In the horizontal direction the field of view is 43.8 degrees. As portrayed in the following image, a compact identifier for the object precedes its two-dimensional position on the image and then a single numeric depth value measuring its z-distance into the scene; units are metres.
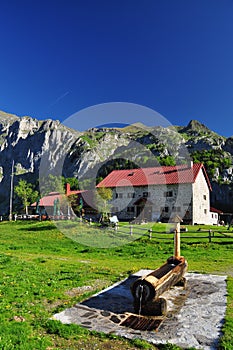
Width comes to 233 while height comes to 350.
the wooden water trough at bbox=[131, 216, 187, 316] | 7.43
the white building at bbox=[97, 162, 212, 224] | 42.44
